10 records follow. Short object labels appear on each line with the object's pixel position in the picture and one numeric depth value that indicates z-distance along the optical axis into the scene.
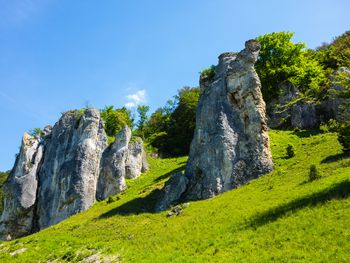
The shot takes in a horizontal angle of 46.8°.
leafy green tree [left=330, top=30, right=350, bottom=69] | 68.00
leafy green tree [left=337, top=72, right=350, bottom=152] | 26.45
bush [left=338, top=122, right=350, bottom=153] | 34.94
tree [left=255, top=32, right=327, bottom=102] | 63.66
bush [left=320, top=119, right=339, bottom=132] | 27.23
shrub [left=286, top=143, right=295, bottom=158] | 40.84
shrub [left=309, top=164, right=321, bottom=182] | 30.39
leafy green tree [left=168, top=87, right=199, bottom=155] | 76.12
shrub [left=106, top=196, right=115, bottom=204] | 47.86
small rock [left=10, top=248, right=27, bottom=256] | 35.79
